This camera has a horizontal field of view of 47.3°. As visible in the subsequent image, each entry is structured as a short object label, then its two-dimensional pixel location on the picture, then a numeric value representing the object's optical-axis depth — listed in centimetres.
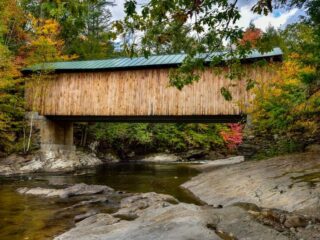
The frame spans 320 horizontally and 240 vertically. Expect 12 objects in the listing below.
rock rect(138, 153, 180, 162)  3042
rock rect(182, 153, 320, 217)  721
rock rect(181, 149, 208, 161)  3156
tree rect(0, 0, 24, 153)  2083
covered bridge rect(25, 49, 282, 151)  1986
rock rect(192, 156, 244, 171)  2150
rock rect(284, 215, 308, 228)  521
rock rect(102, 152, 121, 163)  2925
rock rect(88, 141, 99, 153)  2912
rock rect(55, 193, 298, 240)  496
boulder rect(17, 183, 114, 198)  1152
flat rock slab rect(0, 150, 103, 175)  2008
